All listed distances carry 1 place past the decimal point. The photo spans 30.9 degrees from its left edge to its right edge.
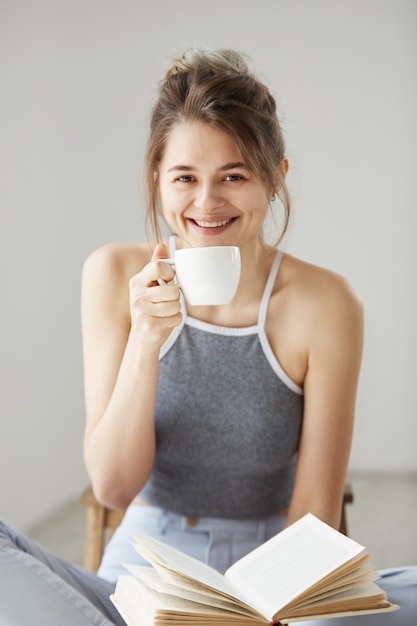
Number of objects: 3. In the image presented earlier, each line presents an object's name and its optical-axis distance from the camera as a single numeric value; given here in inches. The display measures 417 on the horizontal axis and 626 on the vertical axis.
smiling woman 52.1
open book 35.8
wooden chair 68.1
